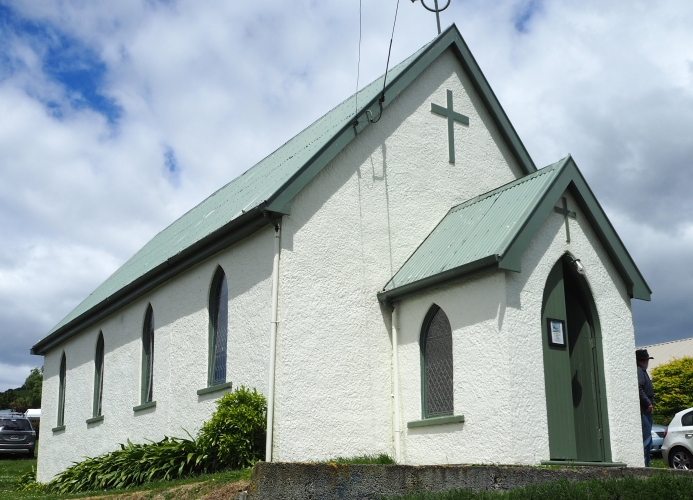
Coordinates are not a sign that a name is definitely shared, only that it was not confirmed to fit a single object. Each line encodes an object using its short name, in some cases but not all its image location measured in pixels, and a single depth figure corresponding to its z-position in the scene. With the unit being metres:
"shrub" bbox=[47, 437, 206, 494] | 12.41
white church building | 12.03
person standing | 13.82
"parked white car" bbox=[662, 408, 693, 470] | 17.73
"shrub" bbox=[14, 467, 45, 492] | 19.28
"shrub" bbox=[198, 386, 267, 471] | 11.80
